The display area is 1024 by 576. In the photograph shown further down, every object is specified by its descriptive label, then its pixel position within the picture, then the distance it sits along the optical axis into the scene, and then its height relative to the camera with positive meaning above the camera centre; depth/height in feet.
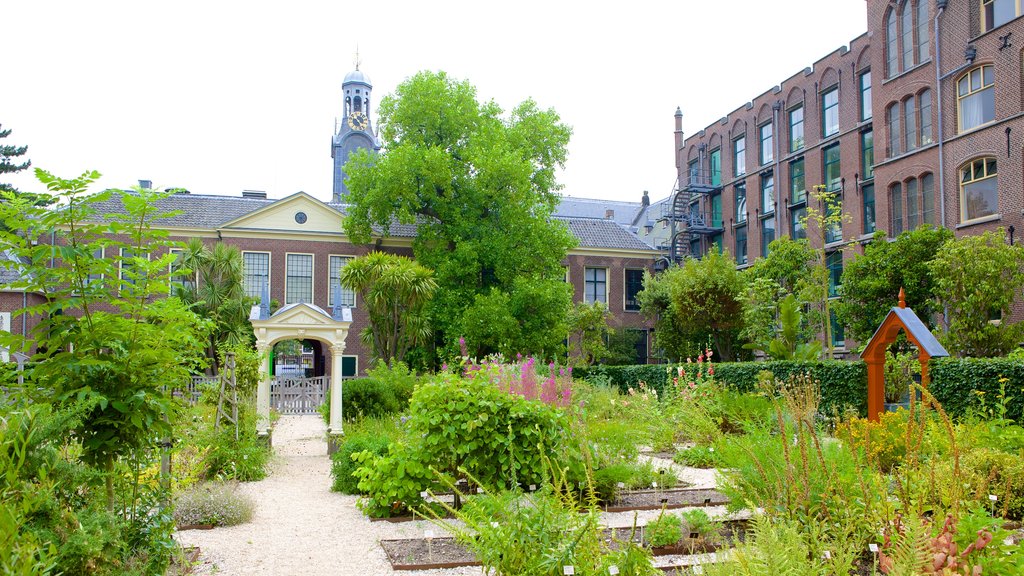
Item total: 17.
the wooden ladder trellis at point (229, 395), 38.47 -2.82
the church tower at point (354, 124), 183.32 +52.11
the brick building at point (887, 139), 77.85 +24.82
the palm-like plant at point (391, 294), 71.72 +4.26
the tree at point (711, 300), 96.58 +4.73
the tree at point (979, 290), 63.93 +3.88
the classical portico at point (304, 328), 50.93 +0.83
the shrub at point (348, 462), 32.53 -5.25
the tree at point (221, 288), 94.58 +6.63
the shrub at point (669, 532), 19.25 -4.94
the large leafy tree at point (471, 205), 96.12 +17.66
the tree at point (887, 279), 72.33 +5.49
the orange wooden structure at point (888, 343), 38.40 -0.53
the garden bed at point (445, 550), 19.75 -5.77
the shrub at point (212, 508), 25.67 -5.65
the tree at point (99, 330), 15.48 +0.24
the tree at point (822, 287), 77.87 +5.11
